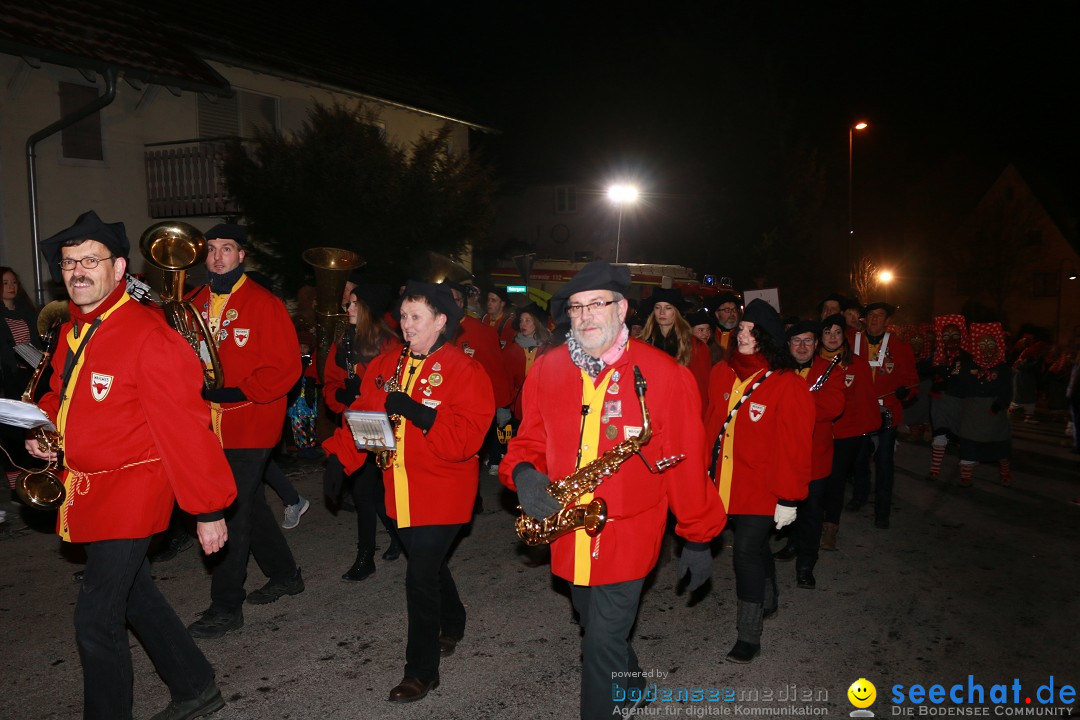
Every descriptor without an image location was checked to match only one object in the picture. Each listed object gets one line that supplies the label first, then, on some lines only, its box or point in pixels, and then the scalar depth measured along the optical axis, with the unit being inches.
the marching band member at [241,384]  199.9
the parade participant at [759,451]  184.9
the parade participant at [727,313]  372.5
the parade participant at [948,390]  388.8
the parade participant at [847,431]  276.5
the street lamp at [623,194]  1119.6
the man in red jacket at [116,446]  135.0
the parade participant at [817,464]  239.9
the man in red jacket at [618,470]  134.7
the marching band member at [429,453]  164.1
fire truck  859.4
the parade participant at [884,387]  305.9
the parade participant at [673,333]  293.0
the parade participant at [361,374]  229.0
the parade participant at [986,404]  374.3
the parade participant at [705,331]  335.3
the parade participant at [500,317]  417.7
